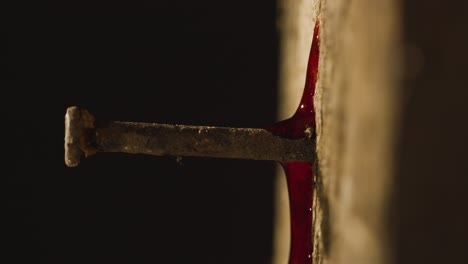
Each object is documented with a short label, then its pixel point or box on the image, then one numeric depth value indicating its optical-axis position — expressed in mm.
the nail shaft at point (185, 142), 233
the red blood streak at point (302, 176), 242
